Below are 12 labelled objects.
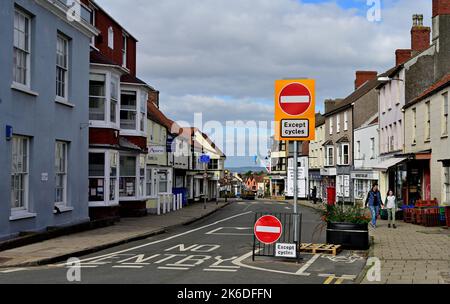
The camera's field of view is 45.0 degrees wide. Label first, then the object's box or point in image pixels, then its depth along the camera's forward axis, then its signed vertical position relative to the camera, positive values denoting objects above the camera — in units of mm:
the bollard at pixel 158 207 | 32200 -2001
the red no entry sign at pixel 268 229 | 11688 -1199
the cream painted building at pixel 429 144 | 24138 +1520
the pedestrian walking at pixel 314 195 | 52062 -2147
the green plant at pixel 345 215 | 14812 -1131
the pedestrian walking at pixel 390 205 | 22719 -1290
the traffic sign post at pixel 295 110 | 11930 +1424
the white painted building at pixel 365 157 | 42750 +1423
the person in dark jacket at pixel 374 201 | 22594 -1114
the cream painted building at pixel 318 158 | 62488 +1897
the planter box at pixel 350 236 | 14672 -1668
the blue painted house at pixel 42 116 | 15141 +1834
